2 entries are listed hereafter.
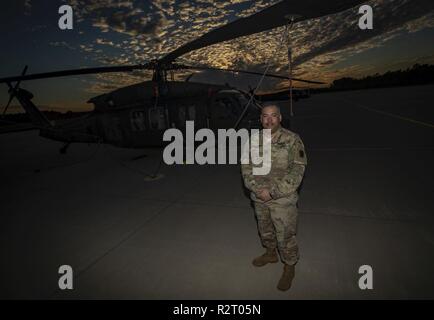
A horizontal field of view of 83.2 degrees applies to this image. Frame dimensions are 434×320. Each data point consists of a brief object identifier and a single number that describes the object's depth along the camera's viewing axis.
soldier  2.64
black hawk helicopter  6.90
